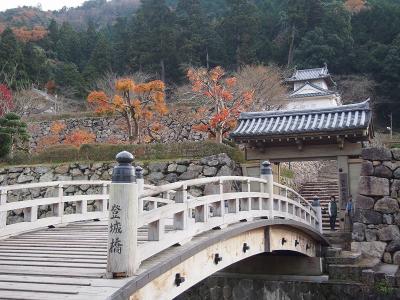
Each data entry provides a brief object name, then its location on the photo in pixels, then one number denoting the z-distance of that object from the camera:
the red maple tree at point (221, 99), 19.66
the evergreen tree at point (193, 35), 36.94
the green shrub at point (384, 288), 10.64
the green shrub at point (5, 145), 19.95
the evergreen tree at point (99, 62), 38.56
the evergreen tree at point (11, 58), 34.22
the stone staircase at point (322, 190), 19.01
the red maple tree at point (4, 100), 26.79
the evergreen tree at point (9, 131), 19.76
